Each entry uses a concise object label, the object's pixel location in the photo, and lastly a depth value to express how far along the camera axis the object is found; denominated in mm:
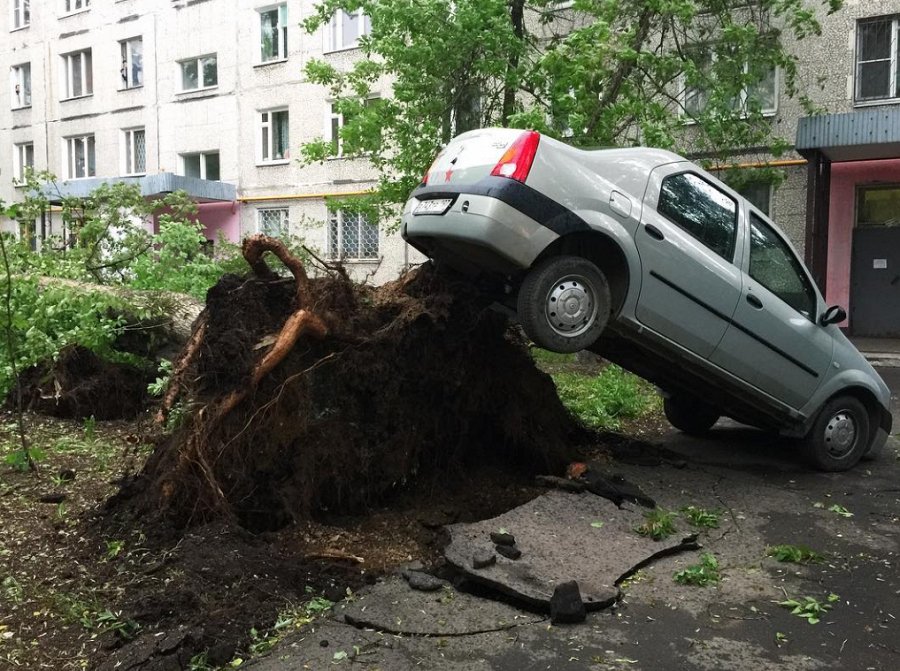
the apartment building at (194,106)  25109
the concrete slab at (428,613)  3887
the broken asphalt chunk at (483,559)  4297
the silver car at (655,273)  5164
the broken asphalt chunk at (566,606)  3918
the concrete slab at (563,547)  4211
